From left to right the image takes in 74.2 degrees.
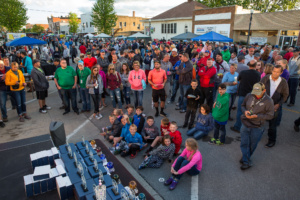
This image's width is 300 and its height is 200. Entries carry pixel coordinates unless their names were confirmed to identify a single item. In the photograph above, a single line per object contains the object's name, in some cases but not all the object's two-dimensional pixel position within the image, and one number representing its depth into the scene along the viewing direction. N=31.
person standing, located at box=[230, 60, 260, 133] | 5.66
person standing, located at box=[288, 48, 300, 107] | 7.39
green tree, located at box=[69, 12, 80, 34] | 67.06
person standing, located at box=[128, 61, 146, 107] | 6.98
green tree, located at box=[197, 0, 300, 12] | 43.28
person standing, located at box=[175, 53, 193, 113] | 6.95
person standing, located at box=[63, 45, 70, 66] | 14.49
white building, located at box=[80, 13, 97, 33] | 61.56
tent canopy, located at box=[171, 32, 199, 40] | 17.80
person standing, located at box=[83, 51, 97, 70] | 8.92
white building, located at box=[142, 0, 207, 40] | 37.19
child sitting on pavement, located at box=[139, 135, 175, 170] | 4.60
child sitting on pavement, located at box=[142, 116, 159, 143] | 5.49
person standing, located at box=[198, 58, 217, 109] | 6.46
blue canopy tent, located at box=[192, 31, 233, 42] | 12.37
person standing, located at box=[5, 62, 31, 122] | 6.60
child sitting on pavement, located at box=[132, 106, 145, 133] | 5.74
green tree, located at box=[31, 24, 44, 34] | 97.81
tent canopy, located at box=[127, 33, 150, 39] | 22.39
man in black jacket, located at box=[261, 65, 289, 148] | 4.79
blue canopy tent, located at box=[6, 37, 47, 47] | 12.43
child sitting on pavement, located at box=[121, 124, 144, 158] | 5.06
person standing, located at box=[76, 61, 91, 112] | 7.40
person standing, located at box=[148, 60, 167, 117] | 6.87
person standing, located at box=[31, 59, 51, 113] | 7.17
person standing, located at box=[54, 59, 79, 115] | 7.18
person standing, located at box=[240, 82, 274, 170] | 4.01
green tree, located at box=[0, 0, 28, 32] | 32.12
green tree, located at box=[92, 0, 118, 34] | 42.97
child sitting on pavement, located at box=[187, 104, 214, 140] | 5.59
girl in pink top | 3.94
